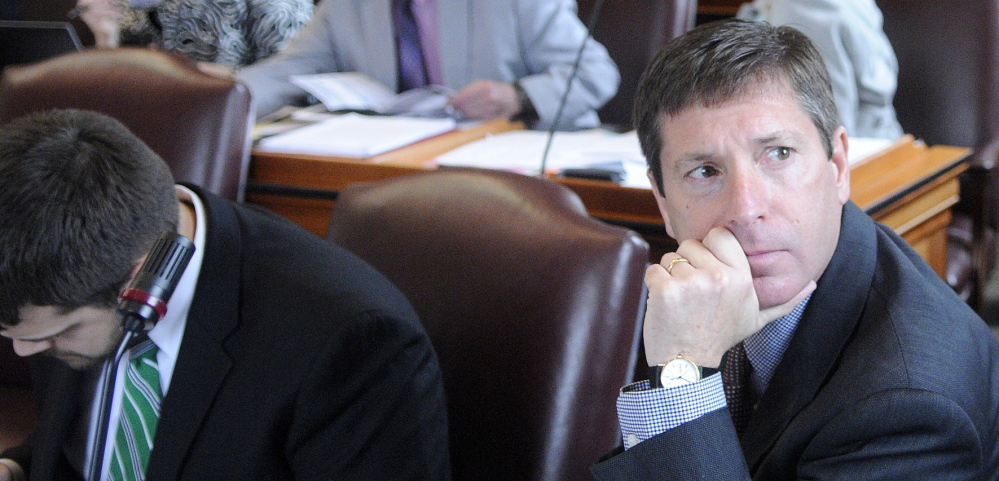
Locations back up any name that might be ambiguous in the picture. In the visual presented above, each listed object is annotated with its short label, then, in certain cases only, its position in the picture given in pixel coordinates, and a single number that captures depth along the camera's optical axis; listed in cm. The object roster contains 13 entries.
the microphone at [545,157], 307
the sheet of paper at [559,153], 310
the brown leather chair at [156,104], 316
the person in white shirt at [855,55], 395
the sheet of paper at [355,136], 332
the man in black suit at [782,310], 229
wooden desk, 299
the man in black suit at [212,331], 250
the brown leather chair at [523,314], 258
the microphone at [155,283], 227
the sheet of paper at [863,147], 307
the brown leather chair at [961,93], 401
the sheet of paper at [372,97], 406
